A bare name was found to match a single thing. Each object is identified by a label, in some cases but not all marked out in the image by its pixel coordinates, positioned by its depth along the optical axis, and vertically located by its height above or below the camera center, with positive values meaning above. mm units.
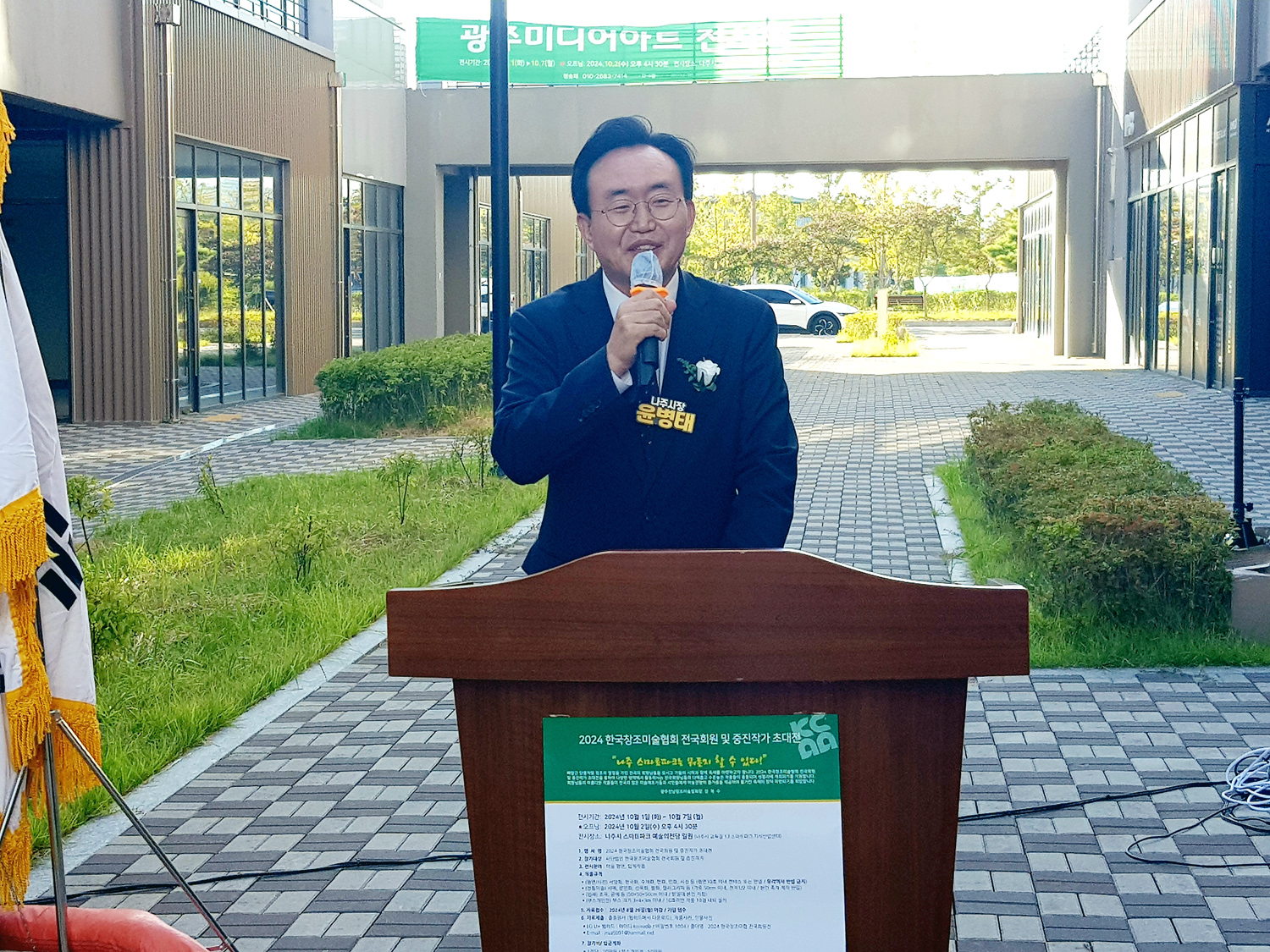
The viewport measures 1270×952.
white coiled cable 4648 -1249
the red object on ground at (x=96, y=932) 2770 -989
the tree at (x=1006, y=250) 67938 +5802
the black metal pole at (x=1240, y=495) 7711 -602
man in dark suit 2805 -45
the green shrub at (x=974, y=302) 61781 +2963
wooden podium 1914 -357
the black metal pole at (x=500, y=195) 11695 +1438
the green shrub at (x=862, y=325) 36812 +1242
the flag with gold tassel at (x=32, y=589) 2512 -354
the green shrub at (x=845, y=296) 59781 +3123
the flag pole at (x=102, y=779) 2682 -687
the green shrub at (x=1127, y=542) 6801 -748
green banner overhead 28109 +5911
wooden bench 51531 +2549
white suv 45250 +1944
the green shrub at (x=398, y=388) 17125 -75
